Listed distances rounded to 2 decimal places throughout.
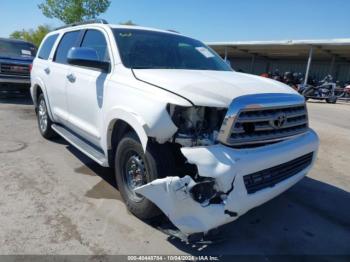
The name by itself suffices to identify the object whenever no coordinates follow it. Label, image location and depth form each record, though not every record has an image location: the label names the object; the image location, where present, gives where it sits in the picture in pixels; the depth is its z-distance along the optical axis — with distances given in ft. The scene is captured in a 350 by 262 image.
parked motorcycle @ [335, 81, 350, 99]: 64.39
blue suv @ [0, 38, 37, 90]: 33.42
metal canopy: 74.11
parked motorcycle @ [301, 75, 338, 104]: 60.59
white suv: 8.02
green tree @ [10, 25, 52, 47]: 138.31
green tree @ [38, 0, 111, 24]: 94.22
